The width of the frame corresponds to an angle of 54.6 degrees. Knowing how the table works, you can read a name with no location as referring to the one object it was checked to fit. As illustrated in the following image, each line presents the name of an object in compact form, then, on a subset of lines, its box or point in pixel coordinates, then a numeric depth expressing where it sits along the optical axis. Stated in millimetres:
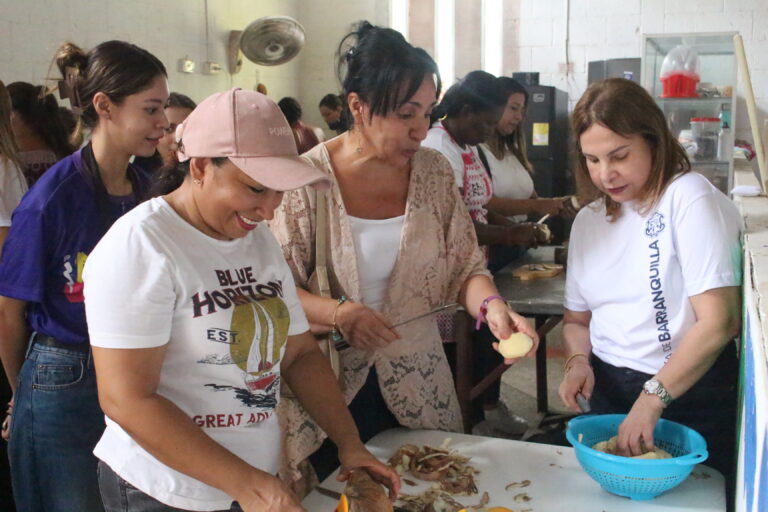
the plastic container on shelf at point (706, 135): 5078
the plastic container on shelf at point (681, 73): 5094
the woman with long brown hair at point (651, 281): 1608
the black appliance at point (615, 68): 6656
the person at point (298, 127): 5039
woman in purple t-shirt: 1764
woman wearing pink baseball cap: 1154
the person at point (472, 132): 3145
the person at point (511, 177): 3676
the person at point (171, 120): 2839
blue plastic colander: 1433
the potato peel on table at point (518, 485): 1580
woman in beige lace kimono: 1746
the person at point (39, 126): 2988
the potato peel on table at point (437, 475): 1504
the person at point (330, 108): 6984
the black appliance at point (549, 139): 6961
